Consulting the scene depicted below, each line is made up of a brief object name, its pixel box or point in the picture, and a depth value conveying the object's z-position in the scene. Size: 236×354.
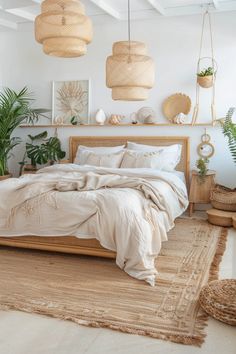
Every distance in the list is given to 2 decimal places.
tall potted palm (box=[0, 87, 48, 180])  5.54
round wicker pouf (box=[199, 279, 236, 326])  2.16
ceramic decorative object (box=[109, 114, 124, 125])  5.46
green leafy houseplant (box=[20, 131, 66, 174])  5.57
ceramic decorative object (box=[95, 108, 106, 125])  5.54
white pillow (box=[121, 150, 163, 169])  4.75
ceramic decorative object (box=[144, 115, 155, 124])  5.30
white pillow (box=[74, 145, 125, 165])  5.23
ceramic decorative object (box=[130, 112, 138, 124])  5.47
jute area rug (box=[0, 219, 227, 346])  2.20
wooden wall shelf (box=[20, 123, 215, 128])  5.19
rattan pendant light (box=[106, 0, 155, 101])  2.99
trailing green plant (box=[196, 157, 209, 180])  4.75
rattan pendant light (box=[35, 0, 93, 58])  2.64
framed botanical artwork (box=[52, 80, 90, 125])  5.75
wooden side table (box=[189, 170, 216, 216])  4.77
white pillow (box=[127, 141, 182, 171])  4.84
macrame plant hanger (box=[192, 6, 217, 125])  4.92
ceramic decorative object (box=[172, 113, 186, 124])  5.16
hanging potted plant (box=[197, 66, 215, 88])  4.90
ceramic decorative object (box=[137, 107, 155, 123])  5.39
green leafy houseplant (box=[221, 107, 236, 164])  4.44
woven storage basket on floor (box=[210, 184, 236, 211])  4.45
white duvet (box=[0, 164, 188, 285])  2.92
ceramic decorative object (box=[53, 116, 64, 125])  5.88
